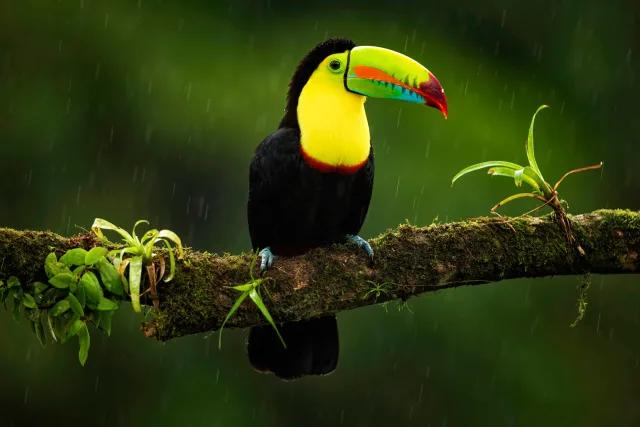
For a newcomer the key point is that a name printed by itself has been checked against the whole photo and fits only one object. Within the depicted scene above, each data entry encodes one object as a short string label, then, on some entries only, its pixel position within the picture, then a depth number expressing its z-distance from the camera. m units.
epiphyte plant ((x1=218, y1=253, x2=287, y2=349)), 6.59
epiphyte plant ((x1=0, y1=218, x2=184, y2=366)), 6.52
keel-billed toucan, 8.12
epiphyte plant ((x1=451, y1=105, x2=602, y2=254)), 7.30
